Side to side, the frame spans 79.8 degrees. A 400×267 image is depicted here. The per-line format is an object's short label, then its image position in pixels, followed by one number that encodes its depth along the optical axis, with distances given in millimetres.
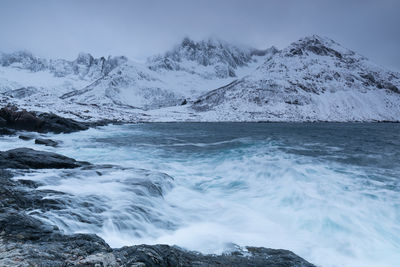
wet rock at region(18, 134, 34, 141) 23141
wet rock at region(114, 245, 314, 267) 3307
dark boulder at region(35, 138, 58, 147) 20188
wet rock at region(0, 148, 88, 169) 9555
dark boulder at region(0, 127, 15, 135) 26362
